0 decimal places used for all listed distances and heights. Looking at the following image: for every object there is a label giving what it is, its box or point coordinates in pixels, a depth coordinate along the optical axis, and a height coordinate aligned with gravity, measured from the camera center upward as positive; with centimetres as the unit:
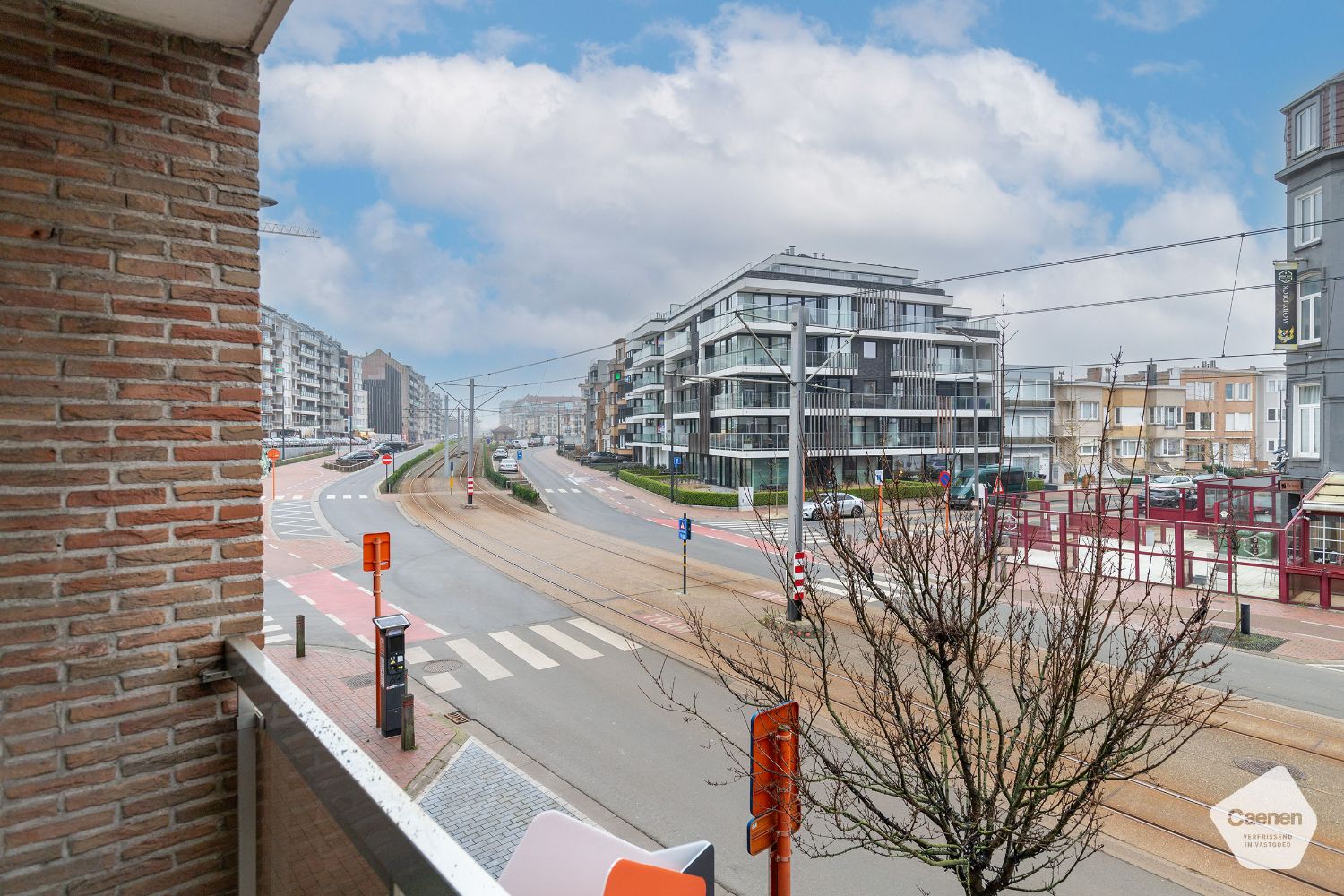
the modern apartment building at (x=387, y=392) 14162 +924
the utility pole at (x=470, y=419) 3459 +93
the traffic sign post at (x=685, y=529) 1570 -212
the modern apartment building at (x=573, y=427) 14541 +220
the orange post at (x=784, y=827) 429 -244
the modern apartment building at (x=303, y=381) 7950 +770
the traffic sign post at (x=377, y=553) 1047 -174
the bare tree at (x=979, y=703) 380 -158
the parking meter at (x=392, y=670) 877 -294
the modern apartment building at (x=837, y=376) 3681 +334
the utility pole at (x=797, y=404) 1266 +55
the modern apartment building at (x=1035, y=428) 4528 +40
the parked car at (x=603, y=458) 6794 -214
